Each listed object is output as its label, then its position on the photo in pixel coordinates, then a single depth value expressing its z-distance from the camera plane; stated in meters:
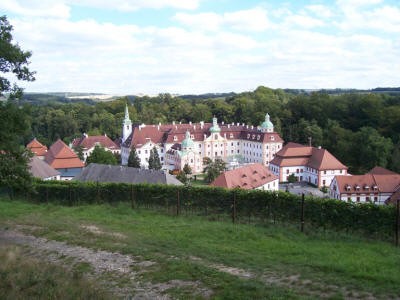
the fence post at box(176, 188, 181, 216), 19.80
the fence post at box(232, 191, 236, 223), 18.34
